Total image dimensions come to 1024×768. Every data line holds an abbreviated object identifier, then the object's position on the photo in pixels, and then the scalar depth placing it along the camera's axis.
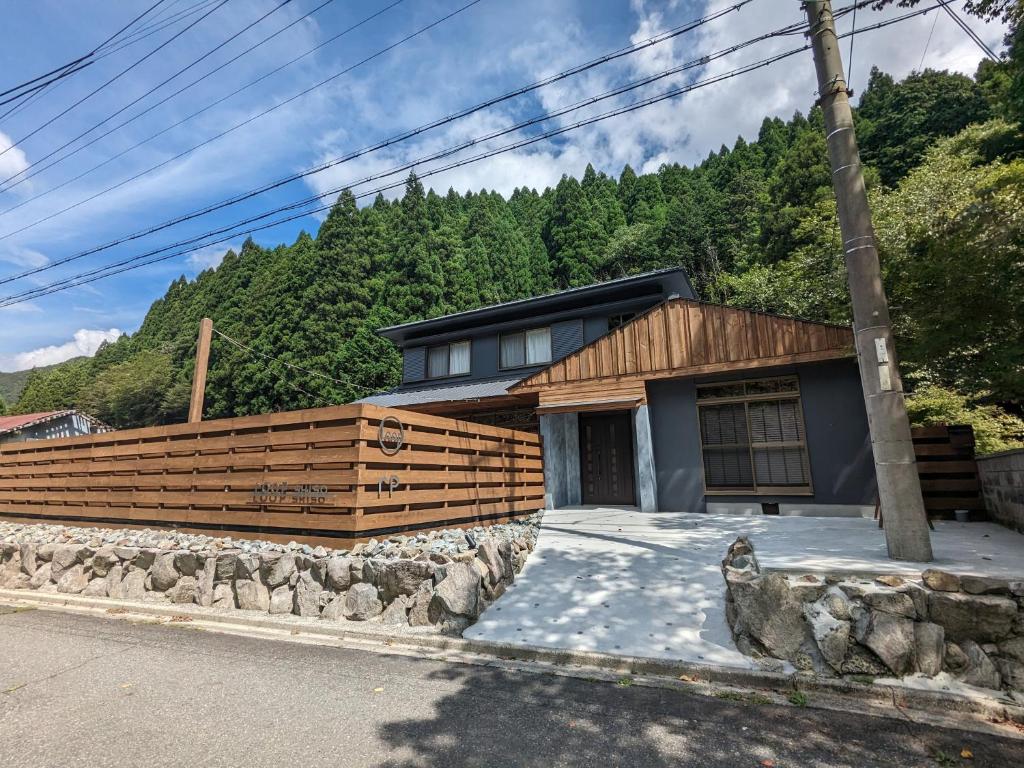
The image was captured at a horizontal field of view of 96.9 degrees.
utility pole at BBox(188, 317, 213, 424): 12.16
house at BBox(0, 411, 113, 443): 28.08
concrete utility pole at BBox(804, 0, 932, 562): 4.20
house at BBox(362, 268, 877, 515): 8.43
